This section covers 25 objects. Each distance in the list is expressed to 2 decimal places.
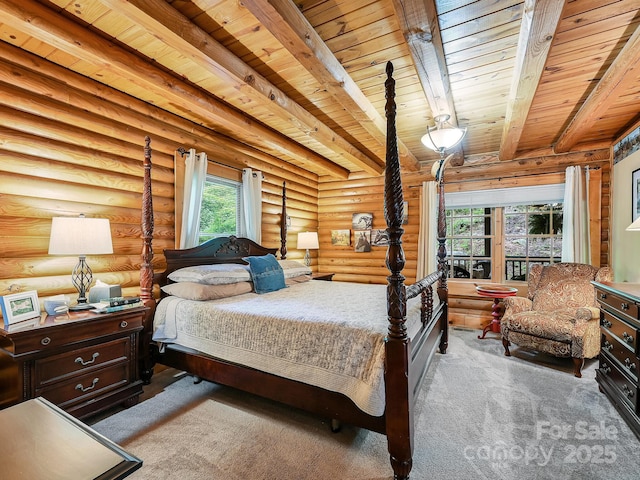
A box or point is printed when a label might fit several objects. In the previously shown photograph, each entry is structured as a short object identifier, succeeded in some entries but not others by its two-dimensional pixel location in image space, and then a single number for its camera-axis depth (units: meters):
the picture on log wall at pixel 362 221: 5.47
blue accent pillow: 3.19
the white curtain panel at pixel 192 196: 3.24
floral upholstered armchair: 2.87
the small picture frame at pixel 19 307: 1.79
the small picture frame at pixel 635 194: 3.15
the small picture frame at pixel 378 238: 5.31
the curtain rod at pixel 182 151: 3.24
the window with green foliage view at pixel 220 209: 3.72
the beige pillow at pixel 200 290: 2.63
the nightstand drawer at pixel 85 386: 1.93
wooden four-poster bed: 1.62
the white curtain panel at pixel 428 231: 4.80
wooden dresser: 1.98
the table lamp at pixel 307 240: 5.02
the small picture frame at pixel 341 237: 5.62
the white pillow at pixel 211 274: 2.81
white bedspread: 1.75
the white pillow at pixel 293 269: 3.83
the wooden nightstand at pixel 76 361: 1.81
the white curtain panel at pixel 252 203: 4.04
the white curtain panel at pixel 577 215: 3.90
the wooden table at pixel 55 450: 0.76
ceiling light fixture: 2.65
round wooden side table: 3.94
